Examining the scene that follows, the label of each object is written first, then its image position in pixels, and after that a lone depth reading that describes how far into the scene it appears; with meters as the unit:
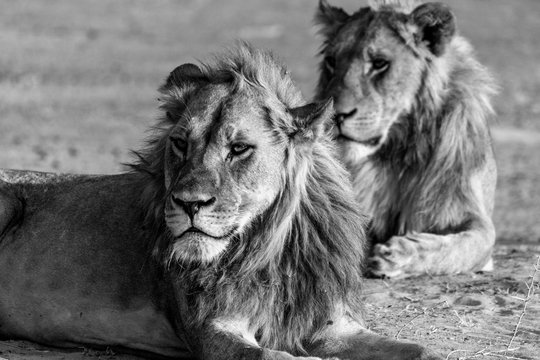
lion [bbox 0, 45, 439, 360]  9.21
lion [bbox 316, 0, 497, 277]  13.76
